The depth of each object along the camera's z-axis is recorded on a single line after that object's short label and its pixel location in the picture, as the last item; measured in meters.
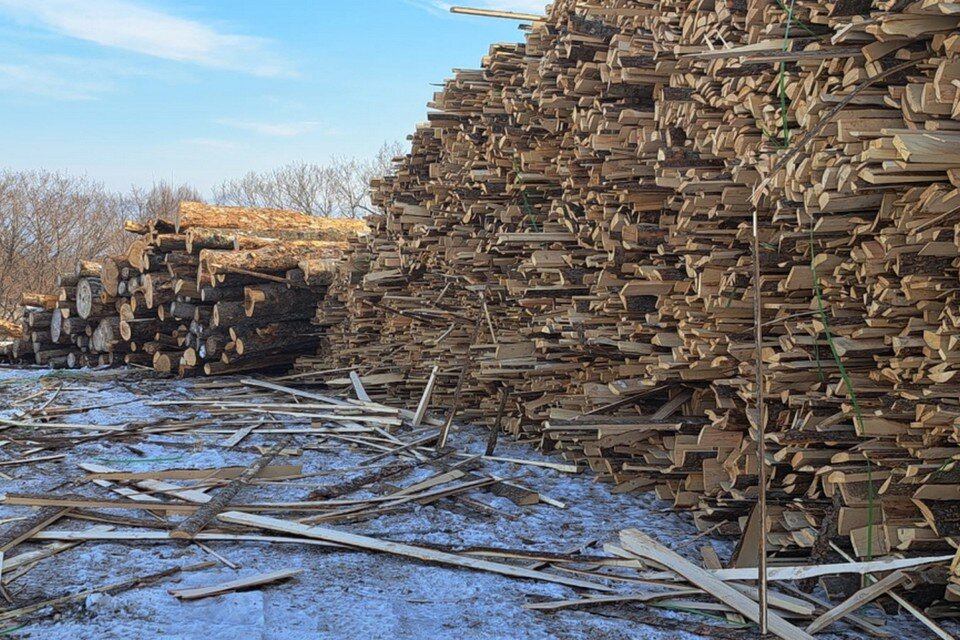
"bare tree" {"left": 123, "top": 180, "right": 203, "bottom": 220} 41.34
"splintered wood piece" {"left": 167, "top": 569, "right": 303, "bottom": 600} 3.30
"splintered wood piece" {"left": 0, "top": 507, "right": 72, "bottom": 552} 3.95
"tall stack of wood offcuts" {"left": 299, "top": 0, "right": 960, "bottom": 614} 3.46
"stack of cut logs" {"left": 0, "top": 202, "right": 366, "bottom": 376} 9.73
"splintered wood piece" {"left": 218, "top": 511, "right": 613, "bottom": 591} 3.71
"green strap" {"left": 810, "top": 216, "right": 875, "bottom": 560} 3.73
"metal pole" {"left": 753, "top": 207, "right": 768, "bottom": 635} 2.83
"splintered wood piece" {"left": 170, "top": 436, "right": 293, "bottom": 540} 4.04
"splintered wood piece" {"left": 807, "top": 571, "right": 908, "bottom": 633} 3.23
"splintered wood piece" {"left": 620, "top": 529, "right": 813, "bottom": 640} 3.15
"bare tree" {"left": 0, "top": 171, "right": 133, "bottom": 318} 27.83
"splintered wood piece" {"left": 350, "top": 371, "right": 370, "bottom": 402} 7.93
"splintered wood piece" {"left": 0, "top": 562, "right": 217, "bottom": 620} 3.17
